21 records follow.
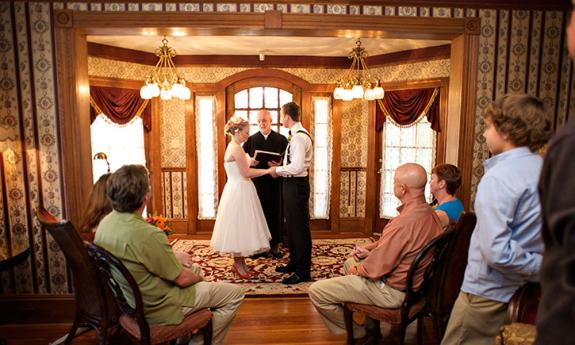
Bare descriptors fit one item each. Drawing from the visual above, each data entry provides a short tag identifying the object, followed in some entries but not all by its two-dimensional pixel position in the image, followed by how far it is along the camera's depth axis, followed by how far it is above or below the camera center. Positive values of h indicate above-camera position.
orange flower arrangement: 3.10 -0.65
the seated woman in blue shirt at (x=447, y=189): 2.70 -0.34
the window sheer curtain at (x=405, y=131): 5.30 +0.13
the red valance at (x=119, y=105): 5.07 +0.47
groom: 3.82 -0.44
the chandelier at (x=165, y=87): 4.68 +0.63
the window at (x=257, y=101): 6.12 +0.60
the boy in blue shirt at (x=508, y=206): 1.48 -0.25
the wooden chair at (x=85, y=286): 2.03 -0.81
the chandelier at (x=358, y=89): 4.99 +0.65
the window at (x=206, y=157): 6.07 -0.27
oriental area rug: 3.86 -1.45
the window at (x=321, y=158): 6.15 -0.28
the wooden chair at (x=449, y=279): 2.14 -0.79
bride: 3.95 -0.71
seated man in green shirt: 1.93 -0.54
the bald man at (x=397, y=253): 2.21 -0.64
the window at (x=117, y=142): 5.39 -0.04
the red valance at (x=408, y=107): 5.21 +0.46
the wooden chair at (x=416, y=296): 2.12 -0.88
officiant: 4.98 -0.57
